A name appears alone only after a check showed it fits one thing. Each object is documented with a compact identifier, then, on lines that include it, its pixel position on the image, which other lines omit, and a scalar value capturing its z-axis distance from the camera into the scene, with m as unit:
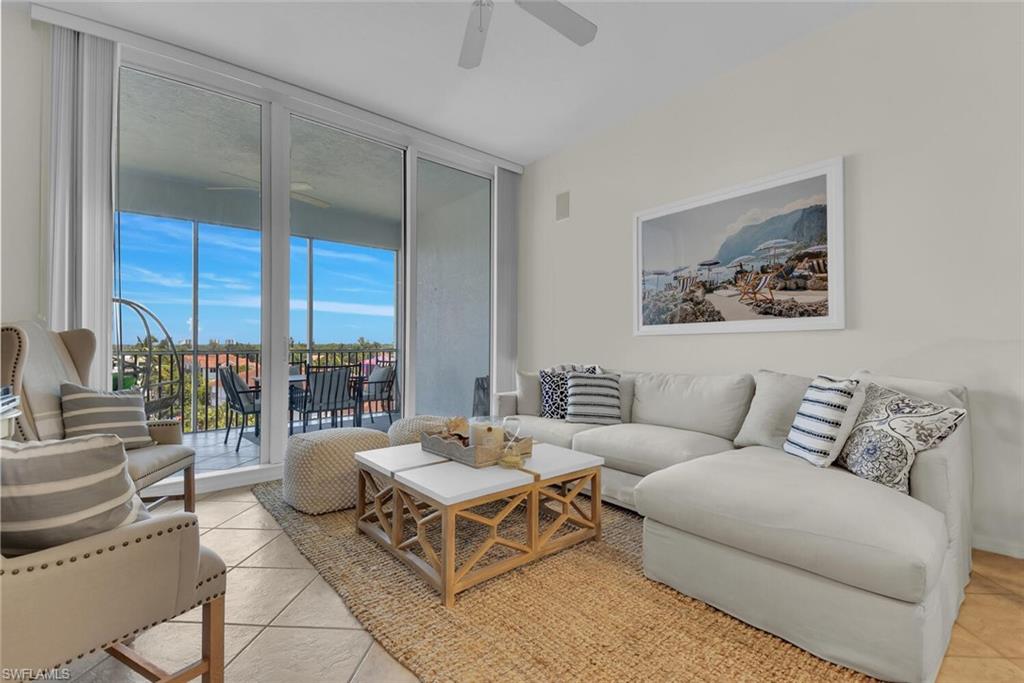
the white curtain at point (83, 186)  2.56
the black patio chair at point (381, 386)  4.07
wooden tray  2.05
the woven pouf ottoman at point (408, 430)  2.89
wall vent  4.35
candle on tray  2.09
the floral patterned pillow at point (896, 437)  1.68
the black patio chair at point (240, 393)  3.38
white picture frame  2.61
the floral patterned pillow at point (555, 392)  3.48
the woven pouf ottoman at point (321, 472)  2.55
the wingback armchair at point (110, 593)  0.87
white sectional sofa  1.28
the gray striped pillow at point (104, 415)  2.03
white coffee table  1.73
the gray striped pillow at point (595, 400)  3.19
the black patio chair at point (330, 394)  3.67
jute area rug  1.36
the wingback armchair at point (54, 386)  1.78
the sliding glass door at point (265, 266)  3.05
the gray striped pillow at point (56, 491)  0.89
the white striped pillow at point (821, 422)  1.92
